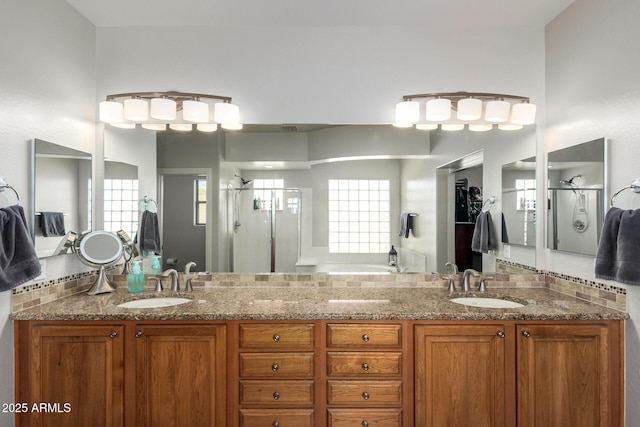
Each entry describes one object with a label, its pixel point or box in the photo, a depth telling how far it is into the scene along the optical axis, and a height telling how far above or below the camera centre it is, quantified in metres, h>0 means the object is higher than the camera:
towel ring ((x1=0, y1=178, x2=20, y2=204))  1.68 +0.14
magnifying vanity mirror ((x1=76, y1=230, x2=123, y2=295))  2.21 -0.22
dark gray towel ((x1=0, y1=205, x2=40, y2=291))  1.63 -0.16
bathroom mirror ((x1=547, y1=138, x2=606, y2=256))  1.92 +0.11
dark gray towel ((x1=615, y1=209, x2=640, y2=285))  1.62 -0.15
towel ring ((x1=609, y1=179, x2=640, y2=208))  1.67 +0.14
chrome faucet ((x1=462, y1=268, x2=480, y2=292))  2.33 -0.40
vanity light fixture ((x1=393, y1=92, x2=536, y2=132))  2.27 +0.67
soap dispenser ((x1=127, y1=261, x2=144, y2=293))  2.29 -0.41
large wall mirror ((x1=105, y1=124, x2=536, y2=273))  2.41 +0.21
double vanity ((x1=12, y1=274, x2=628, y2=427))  1.81 -0.77
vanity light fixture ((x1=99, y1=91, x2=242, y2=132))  2.27 +0.68
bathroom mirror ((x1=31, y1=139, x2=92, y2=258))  1.92 +0.12
